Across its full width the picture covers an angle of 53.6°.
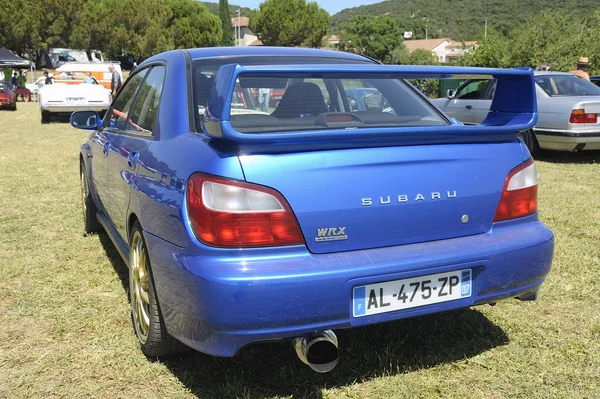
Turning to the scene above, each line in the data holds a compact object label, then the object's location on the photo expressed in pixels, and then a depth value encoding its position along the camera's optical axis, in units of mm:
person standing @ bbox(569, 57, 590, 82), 11492
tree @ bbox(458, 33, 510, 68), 37731
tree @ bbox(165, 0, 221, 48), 72500
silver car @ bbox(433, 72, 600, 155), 8164
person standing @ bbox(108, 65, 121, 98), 20406
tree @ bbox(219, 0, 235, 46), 95750
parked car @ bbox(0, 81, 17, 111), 21328
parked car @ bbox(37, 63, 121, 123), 15789
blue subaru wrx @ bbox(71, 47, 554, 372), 2129
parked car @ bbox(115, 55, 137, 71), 55062
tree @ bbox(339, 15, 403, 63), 107375
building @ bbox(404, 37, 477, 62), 126000
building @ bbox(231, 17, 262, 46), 133850
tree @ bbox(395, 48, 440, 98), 25516
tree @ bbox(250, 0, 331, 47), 91125
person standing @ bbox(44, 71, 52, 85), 25402
